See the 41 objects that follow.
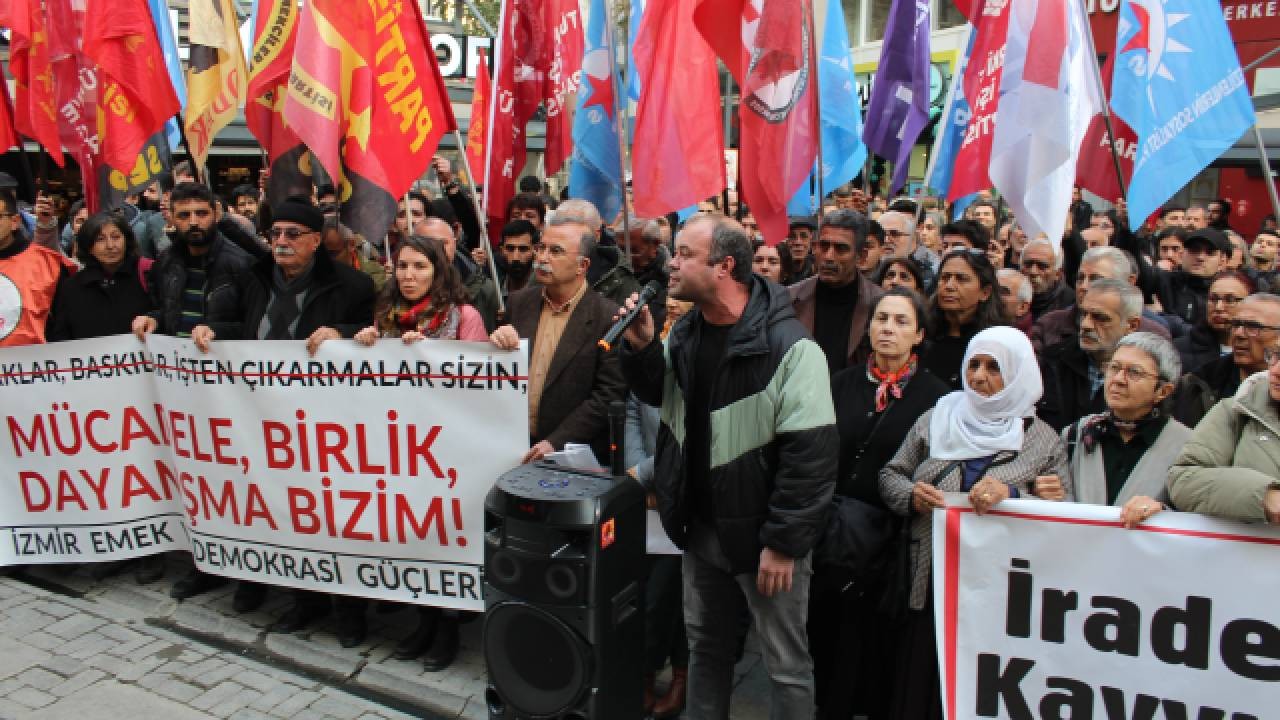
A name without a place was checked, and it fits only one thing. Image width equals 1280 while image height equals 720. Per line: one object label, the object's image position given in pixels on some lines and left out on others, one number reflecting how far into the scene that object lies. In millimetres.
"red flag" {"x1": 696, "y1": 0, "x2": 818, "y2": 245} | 4758
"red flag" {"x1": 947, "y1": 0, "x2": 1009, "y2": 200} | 5344
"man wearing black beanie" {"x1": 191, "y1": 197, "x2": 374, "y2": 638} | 4590
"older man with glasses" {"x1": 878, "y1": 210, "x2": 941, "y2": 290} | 6332
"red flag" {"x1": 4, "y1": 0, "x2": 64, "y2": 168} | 6824
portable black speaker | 2986
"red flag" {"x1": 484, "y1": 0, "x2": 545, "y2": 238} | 5848
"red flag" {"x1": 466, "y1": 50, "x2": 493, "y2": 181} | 6766
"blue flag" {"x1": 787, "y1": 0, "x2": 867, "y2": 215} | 6652
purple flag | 6523
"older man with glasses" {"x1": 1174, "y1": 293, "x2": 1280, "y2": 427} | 3723
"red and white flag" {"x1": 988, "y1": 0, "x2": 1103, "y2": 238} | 4672
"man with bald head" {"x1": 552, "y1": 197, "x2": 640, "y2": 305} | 5070
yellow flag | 6230
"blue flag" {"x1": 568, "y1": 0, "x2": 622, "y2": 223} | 5836
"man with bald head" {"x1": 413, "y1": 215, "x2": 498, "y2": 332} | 5340
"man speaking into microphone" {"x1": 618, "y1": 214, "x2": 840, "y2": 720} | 3158
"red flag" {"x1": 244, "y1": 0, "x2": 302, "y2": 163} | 5328
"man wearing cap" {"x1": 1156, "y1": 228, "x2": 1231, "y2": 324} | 6324
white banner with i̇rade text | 2850
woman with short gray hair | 3104
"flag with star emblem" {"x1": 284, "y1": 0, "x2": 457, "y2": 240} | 4836
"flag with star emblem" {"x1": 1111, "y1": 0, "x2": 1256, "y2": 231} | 4961
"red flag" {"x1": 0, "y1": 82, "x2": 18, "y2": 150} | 6406
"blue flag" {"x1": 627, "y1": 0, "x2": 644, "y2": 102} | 8291
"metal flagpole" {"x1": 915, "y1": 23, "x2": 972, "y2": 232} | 6527
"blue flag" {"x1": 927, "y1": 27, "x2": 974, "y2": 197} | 6598
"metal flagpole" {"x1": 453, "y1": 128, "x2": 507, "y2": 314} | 5051
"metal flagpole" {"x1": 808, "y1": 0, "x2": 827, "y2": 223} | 4777
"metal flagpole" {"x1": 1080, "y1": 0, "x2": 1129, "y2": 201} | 4980
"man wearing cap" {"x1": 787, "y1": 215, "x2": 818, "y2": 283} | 7000
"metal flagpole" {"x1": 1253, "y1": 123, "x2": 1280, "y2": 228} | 5464
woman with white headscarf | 3238
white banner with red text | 4242
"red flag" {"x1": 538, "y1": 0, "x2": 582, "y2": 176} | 6176
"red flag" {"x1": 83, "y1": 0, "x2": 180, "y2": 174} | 5812
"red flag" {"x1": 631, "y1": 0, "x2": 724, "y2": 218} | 5113
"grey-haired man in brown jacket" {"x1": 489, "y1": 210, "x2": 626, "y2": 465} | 4188
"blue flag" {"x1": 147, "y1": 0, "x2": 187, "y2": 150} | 7355
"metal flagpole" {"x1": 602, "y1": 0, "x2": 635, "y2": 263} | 5559
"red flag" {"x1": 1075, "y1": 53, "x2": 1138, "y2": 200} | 5965
